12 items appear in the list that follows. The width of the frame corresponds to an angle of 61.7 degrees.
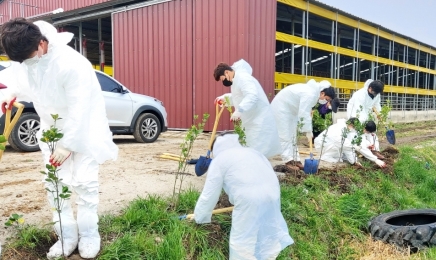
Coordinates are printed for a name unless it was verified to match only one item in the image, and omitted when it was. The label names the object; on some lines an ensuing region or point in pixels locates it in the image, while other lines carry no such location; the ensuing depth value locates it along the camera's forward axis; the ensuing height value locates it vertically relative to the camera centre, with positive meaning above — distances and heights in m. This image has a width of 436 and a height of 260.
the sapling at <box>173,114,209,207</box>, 3.45 -0.32
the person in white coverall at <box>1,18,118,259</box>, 2.17 -0.05
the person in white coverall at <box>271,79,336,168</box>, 5.46 -0.09
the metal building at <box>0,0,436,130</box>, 10.11 +2.10
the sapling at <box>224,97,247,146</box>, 3.78 -0.32
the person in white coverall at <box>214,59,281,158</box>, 4.37 -0.13
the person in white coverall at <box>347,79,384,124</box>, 6.84 +0.09
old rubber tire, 3.69 -1.32
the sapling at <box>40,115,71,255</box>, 2.09 -0.43
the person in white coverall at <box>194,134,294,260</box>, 2.59 -0.69
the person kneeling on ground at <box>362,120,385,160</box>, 6.18 -0.62
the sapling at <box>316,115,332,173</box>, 5.71 -0.37
